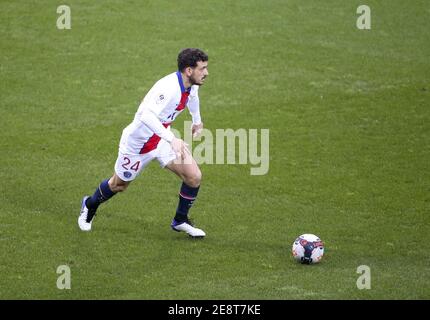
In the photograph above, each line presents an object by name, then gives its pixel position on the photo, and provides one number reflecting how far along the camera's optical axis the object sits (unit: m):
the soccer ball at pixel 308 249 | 19.37
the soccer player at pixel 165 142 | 20.33
